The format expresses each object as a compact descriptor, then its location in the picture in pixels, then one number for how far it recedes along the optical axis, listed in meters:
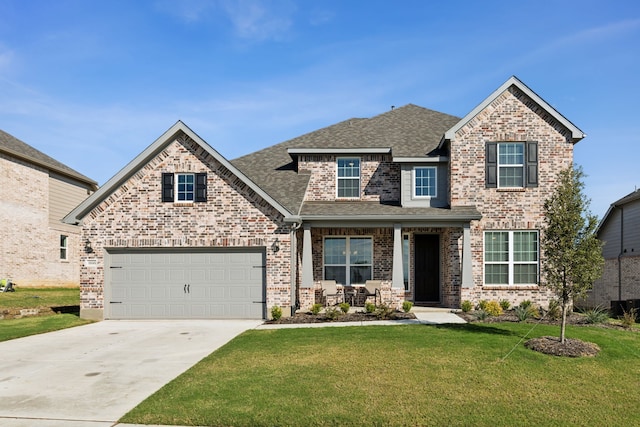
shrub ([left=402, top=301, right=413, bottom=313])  15.57
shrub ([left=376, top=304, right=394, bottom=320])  14.97
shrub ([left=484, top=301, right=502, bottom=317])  14.96
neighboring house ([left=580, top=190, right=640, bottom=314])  20.89
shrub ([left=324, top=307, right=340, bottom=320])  14.82
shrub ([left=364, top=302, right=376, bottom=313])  15.58
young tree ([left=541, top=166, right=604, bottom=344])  10.65
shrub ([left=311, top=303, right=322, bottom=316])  15.66
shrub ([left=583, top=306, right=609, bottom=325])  13.89
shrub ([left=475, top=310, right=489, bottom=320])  13.82
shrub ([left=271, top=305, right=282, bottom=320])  15.22
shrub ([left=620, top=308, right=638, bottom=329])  13.73
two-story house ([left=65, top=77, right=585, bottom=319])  15.99
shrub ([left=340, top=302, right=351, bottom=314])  15.66
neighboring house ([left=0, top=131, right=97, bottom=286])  25.50
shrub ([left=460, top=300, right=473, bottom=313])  15.84
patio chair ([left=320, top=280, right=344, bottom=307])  17.41
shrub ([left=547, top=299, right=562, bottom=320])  14.25
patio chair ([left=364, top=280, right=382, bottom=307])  17.36
